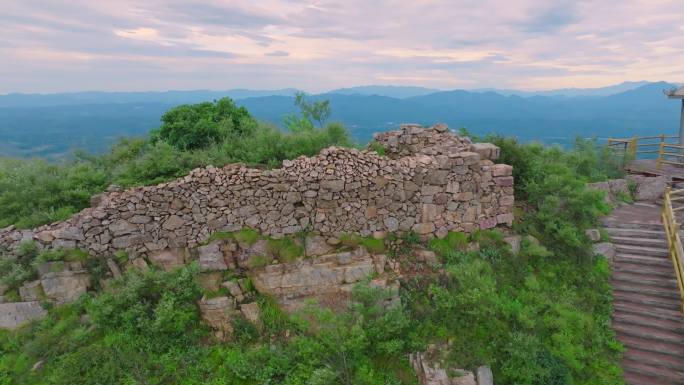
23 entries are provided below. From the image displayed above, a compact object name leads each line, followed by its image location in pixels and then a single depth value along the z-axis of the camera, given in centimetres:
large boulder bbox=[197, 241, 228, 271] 883
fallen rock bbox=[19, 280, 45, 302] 847
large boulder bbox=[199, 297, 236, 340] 841
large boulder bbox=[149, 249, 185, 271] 898
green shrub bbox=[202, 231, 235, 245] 900
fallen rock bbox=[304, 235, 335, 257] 909
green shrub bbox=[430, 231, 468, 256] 973
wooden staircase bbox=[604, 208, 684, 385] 816
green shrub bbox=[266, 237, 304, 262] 897
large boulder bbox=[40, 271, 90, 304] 850
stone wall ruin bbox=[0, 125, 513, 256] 875
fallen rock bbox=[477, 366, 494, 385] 741
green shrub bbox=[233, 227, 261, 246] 901
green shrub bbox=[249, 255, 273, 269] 890
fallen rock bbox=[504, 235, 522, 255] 1012
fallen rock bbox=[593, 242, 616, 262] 1073
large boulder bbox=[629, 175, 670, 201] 1443
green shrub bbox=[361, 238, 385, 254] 936
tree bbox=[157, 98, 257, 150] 1257
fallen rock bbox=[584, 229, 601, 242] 1110
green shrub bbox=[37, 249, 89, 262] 847
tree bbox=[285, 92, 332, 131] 2764
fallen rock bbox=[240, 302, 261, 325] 851
